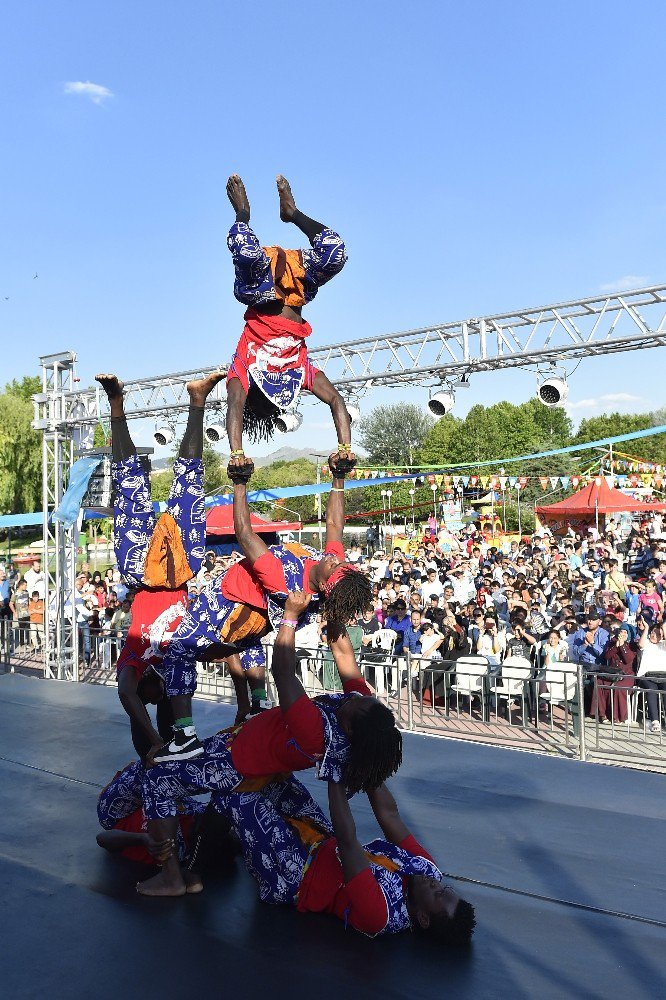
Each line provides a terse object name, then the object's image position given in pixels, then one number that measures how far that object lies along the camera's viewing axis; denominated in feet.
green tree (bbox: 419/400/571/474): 141.49
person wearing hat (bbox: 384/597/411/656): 29.32
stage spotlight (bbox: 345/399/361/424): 28.89
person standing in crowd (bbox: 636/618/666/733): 21.13
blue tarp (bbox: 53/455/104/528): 28.68
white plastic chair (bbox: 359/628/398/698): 24.49
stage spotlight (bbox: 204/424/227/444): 30.37
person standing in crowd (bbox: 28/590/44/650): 33.99
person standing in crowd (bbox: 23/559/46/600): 44.80
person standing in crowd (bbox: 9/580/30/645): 40.34
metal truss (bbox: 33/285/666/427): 24.29
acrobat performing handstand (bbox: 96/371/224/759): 13.46
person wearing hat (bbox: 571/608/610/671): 24.35
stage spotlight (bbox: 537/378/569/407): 25.73
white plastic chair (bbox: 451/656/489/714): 22.88
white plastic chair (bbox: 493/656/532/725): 21.70
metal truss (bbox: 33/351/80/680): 30.01
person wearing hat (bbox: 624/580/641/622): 31.71
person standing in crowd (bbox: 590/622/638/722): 20.61
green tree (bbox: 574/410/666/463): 155.43
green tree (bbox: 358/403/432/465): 164.76
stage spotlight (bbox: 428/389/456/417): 27.30
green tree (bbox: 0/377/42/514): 98.37
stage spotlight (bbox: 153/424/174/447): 32.48
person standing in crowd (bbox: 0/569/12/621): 36.73
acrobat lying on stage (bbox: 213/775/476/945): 8.96
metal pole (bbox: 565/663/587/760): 19.38
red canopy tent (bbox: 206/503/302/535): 47.70
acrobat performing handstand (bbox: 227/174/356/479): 12.16
